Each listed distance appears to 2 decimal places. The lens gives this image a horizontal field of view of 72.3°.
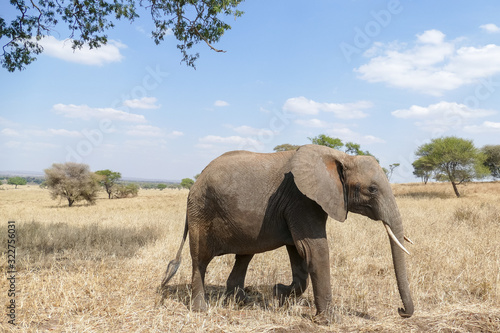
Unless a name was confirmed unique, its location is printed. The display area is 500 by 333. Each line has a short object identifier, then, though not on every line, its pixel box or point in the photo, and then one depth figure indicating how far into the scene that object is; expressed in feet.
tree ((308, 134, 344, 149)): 110.42
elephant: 13.61
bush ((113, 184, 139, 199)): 138.31
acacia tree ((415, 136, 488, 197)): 105.42
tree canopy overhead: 29.81
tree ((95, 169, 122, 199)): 136.71
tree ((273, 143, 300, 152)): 107.34
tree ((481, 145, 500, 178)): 149.18
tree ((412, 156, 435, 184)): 117.15
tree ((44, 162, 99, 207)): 95.20
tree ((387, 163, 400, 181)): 189.37
